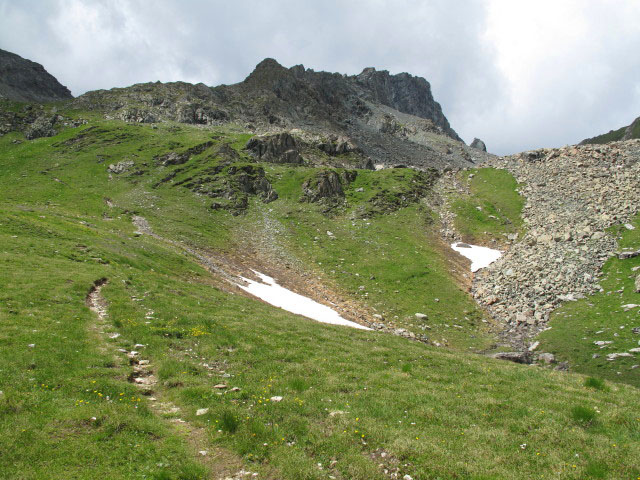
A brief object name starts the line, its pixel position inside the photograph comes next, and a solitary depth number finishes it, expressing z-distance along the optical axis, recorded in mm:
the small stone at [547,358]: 28031
